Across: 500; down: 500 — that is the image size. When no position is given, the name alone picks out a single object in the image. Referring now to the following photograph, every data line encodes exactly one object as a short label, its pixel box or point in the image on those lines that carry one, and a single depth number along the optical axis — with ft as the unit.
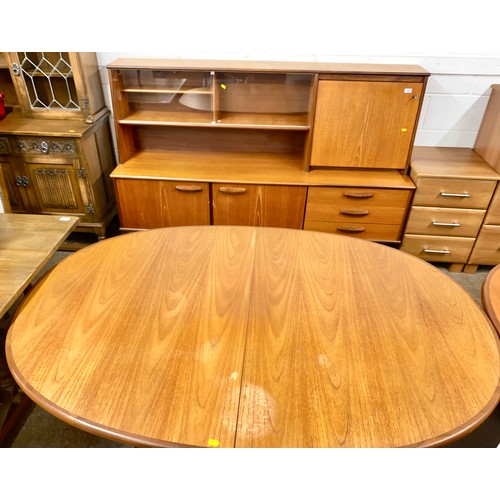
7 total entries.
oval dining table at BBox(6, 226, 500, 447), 3.19
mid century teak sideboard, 8.04
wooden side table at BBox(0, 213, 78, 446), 4.58
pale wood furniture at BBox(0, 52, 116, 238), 8.54
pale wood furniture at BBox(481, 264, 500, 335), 4.33
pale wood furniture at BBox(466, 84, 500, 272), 8.41
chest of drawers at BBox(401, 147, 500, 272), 8.20
